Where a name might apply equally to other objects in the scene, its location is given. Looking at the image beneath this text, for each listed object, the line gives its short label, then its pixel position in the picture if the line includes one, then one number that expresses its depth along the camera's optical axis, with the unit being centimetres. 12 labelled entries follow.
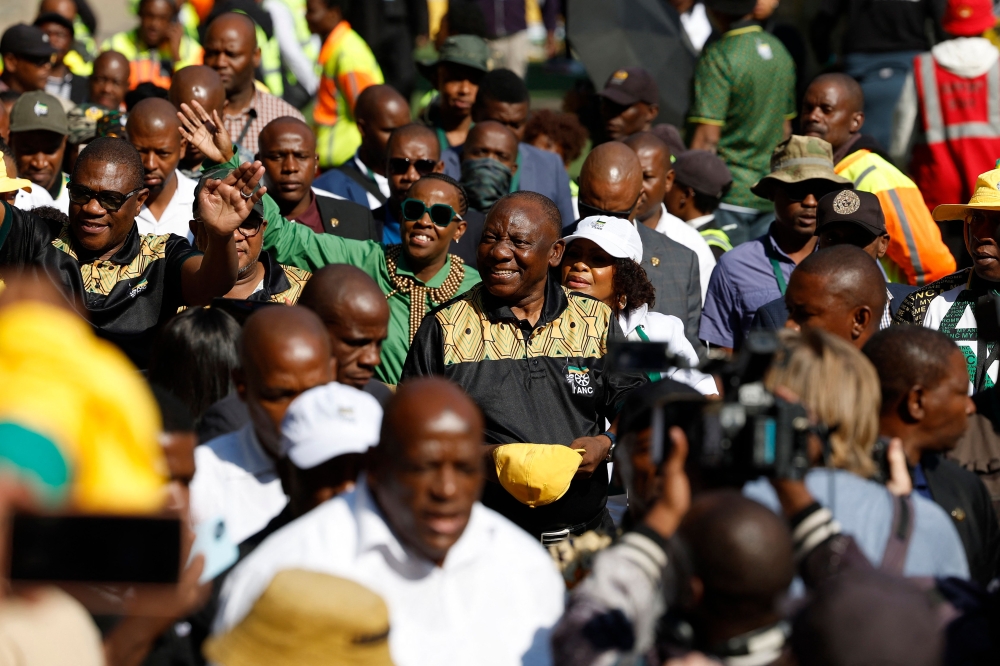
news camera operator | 527
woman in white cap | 1126
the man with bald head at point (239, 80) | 1570
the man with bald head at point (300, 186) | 1308
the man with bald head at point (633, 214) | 1247
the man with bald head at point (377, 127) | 1527
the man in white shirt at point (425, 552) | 598
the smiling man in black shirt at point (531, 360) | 980
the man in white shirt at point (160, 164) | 1280
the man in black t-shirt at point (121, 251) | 983
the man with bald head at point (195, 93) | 1404
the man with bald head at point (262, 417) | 720
